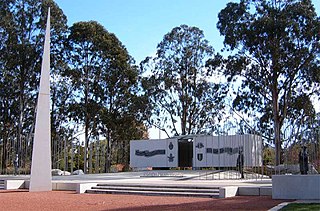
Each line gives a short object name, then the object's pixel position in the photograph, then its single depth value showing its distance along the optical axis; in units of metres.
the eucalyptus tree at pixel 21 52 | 36.38
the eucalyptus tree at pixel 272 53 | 31.17
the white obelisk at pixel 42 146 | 17.22
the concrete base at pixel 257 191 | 13.93
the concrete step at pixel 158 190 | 14.58
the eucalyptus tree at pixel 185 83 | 40.72
